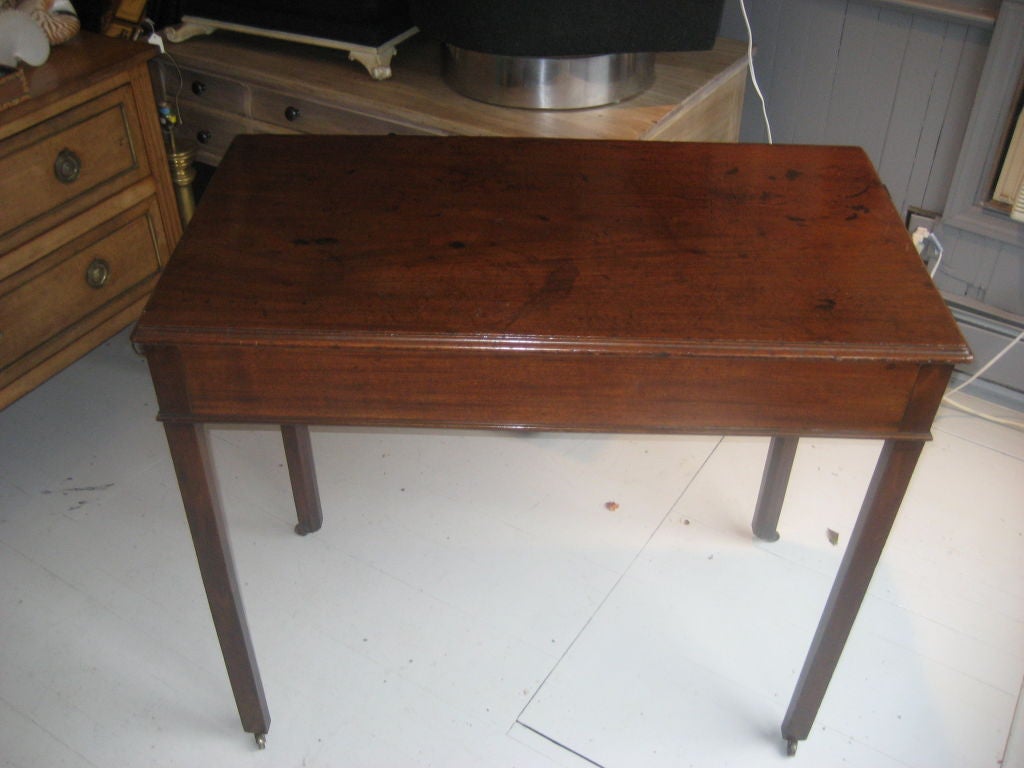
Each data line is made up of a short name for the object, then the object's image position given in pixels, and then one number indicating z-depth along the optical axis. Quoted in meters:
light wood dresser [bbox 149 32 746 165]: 1.53
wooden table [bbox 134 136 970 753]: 0.87
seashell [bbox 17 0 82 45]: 1.51
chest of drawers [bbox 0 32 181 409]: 1.44
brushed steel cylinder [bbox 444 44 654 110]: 1.52
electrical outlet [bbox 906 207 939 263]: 1.74
